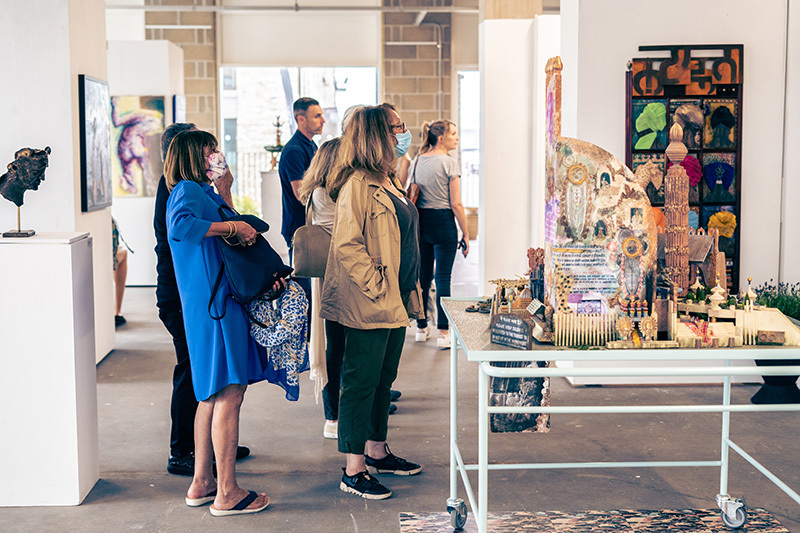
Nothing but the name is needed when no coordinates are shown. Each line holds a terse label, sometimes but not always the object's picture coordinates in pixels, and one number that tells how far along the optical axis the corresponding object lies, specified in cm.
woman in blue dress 310
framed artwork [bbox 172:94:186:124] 916
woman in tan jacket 321
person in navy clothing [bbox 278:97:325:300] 464
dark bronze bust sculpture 345
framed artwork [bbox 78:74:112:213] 552
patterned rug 314
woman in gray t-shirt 605
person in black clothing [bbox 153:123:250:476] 362
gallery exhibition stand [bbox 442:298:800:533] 251
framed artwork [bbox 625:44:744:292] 495
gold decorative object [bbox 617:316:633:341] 267
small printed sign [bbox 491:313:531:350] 259
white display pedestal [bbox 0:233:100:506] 332
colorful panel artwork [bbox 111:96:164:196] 891
